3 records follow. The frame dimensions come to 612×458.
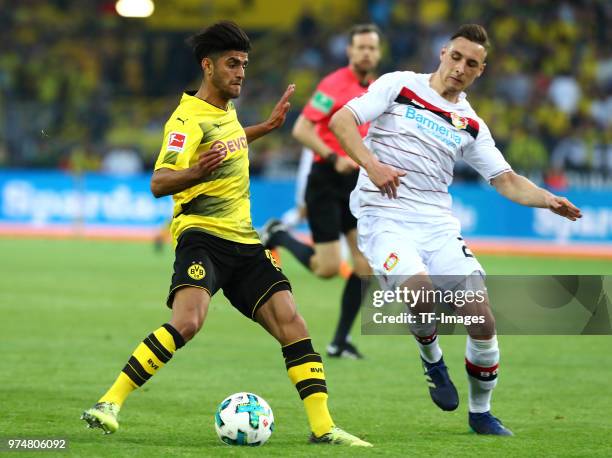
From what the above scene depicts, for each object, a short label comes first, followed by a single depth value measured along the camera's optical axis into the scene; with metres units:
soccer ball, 12.55
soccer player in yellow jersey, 12.57
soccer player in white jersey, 13.99
